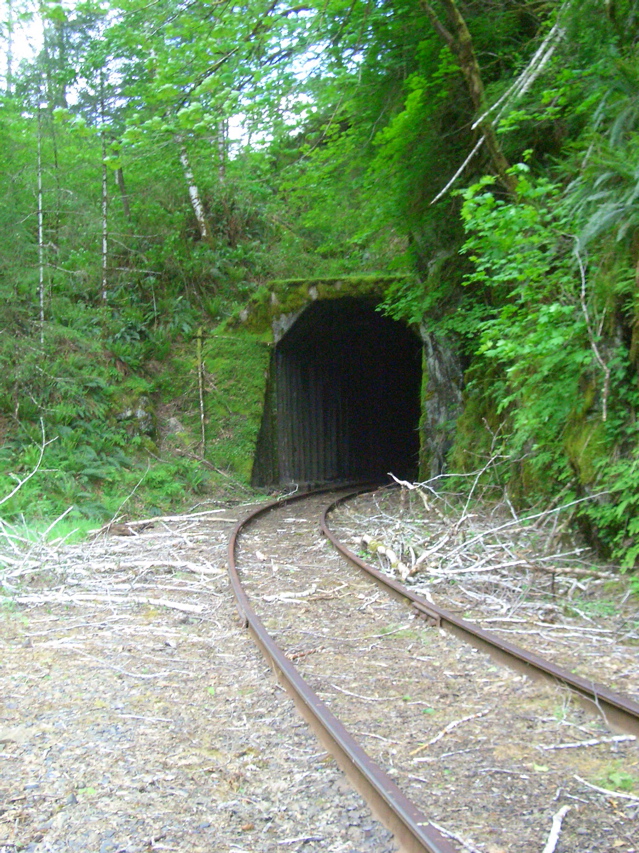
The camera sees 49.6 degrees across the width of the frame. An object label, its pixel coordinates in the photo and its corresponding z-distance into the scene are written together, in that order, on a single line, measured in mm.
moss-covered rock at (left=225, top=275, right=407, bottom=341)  16328
